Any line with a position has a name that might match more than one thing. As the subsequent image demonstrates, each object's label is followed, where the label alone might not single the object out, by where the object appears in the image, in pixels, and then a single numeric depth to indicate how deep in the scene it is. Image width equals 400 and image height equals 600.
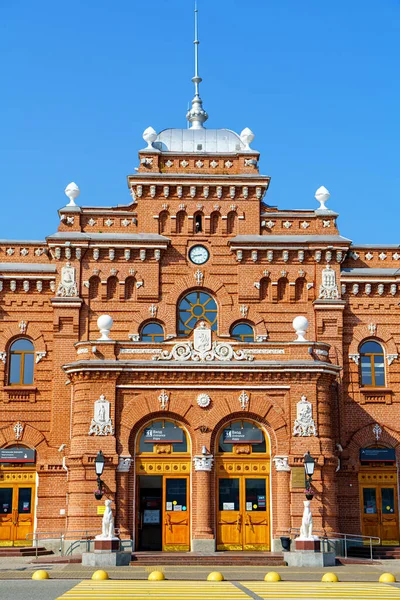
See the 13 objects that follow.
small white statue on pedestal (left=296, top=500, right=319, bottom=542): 29.78
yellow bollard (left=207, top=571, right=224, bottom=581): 24.03
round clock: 37.47
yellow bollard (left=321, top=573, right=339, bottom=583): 24.11
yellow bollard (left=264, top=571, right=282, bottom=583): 23.98
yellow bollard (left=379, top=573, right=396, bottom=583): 24.59
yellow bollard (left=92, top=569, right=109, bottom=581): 24.45
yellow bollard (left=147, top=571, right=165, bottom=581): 24.23
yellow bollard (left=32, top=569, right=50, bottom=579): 24.58
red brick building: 32.41
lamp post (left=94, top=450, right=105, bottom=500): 30.61
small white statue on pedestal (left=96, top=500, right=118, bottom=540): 29.53
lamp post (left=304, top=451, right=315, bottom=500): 30.89
